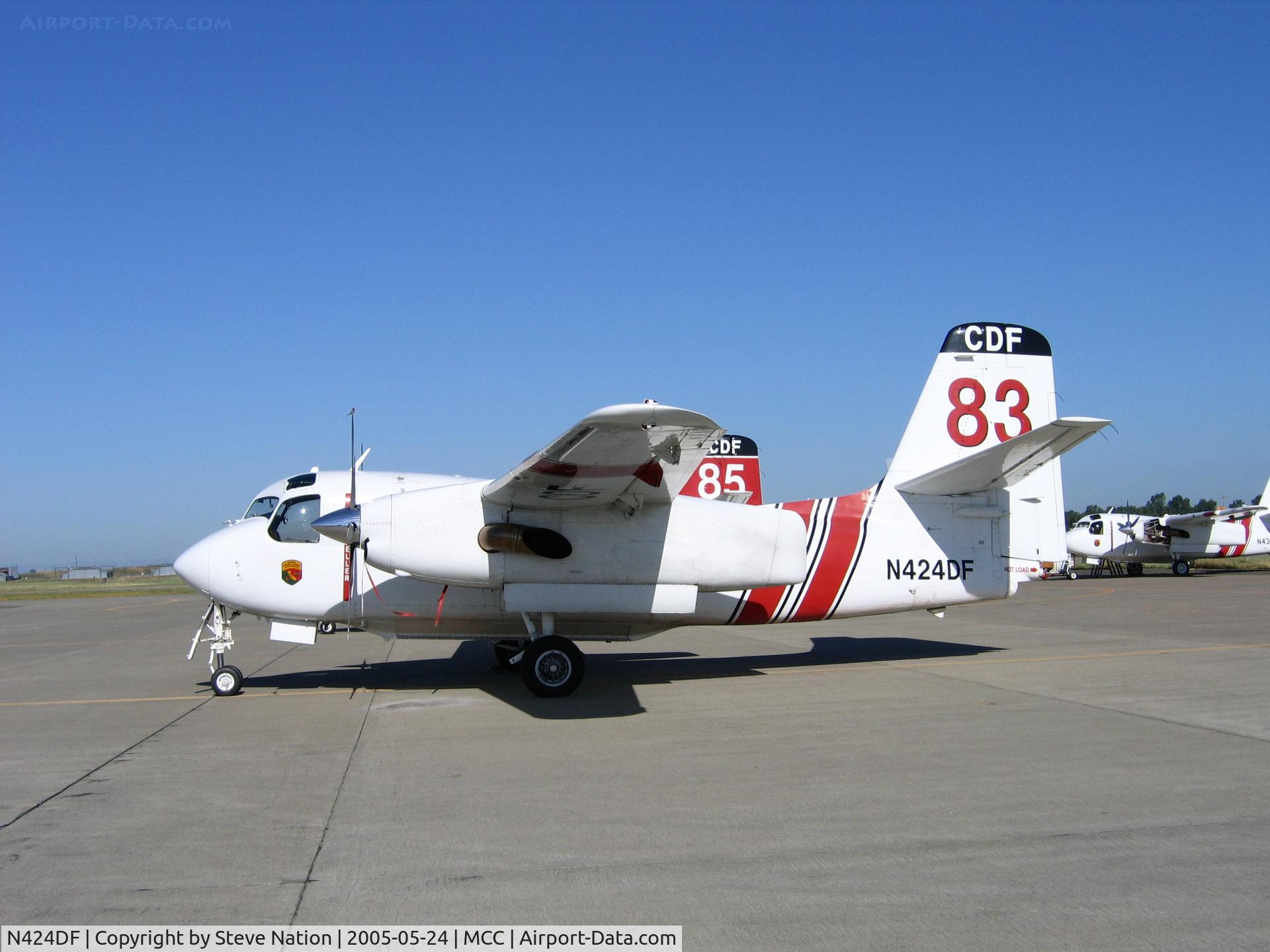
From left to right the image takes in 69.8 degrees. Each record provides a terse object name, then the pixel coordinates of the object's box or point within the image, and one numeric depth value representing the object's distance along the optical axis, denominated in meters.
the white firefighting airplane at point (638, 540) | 9.90
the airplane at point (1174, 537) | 41.44
